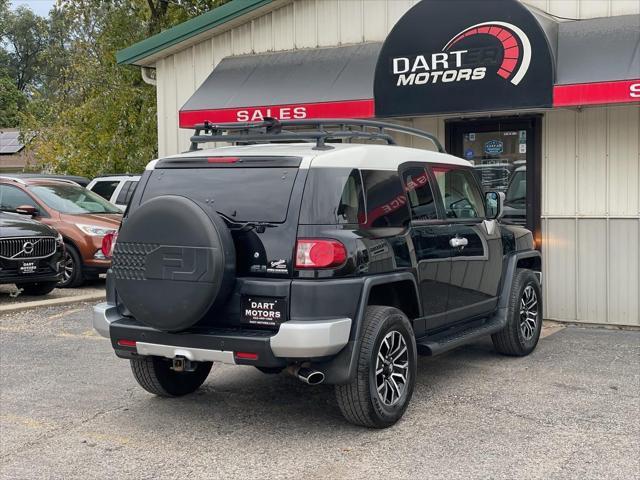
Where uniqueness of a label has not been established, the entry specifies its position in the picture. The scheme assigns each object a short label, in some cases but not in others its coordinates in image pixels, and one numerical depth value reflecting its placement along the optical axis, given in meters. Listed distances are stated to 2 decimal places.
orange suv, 13.06
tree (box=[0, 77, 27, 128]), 53.62
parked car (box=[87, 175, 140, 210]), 17.47
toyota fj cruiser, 5.30
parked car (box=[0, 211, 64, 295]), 11.23
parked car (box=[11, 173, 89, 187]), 15.54
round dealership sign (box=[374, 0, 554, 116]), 9.27
